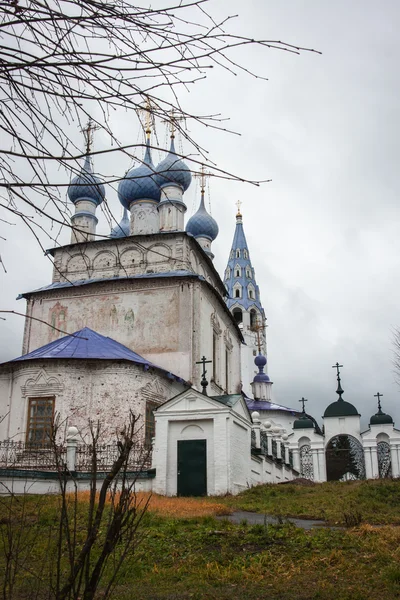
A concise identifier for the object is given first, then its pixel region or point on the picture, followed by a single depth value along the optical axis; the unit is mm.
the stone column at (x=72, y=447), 13804
